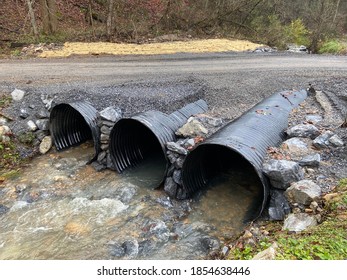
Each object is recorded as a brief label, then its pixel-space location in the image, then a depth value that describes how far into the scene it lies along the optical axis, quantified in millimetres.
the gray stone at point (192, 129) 7051
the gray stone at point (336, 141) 6188
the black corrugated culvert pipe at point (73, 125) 7789
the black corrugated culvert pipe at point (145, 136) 6969
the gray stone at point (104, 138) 7789
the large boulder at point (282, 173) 5195
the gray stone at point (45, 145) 8522
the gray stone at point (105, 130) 7730
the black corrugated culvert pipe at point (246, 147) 5477
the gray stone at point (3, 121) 8523
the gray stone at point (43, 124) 8680
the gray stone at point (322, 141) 6246
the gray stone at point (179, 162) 6516
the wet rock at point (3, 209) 6297
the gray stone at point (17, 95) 9242
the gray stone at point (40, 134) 8680
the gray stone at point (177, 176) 6552
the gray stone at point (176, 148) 6469
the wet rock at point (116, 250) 5154
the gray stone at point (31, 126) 8636
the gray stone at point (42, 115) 8734
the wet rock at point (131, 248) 5152
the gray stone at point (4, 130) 8266
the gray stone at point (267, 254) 3650
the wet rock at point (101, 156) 7890
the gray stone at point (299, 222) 4542
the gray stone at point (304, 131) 6641
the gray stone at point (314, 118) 7465
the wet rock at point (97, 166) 7807
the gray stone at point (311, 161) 5660
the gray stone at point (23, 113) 8774
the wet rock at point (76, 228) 5676
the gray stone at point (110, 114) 7711
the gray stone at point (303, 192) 4883
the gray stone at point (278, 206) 5098
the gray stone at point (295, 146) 6066
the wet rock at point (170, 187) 6652
